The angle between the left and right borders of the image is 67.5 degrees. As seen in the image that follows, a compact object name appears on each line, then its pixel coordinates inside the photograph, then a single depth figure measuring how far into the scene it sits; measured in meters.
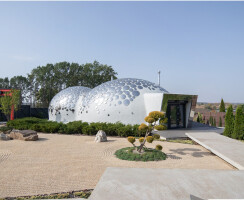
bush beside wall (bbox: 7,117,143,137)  14.60
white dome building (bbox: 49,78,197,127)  16.41
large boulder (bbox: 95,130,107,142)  12.38
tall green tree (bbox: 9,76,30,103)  51.23
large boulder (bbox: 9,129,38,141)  12.49
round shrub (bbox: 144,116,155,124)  8.85
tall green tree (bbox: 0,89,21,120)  22.17
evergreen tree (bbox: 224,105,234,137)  15.29
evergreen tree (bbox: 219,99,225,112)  31.23
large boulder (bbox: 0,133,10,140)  12.73
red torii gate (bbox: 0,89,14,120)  23.97
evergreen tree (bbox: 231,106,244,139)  14.49
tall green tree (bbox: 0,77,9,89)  51.35
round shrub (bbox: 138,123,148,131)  8.94
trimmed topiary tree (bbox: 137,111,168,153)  8.83
